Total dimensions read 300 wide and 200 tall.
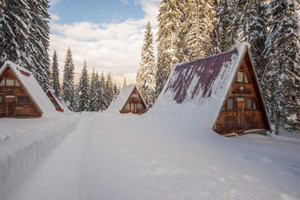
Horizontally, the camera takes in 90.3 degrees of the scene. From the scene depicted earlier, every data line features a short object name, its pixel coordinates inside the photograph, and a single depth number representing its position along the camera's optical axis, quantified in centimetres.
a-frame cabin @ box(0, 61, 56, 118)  1602
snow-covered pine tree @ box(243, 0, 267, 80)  1745
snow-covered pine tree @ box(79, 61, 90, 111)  4231
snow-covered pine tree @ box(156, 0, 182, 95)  2314
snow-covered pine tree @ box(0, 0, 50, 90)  1655
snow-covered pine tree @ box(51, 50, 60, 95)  3934
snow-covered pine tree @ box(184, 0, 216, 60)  2459
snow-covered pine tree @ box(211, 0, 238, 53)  2311
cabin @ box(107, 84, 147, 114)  2644
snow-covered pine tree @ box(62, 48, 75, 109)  4233
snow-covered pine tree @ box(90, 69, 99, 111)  4450
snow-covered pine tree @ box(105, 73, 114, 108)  5446
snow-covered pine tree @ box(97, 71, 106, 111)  4512
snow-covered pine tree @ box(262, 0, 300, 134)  1337
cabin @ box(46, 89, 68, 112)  2811
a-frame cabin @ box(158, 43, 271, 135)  970
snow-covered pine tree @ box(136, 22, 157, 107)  3238
